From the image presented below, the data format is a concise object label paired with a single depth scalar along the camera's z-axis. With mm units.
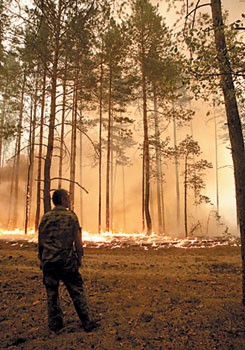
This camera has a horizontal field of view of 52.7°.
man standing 3494
